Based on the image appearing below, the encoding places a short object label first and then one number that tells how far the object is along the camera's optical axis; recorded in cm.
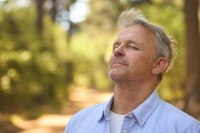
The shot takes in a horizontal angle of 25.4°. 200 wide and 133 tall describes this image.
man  265
